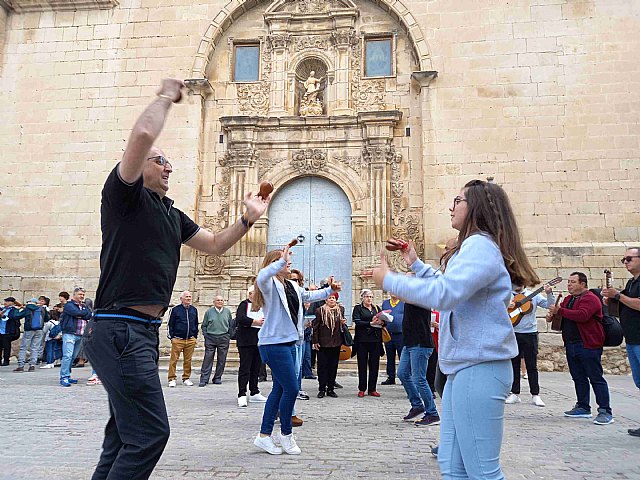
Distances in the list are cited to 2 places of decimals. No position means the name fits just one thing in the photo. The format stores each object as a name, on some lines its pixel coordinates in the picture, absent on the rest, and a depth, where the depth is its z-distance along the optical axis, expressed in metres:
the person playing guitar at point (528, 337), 7.98
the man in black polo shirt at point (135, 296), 2.42
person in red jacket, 6.77
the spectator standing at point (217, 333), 10.62
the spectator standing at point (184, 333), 10.33
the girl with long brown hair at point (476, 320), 2.33
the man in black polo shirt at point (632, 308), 6.03
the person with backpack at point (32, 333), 12.20
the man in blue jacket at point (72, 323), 10.09
